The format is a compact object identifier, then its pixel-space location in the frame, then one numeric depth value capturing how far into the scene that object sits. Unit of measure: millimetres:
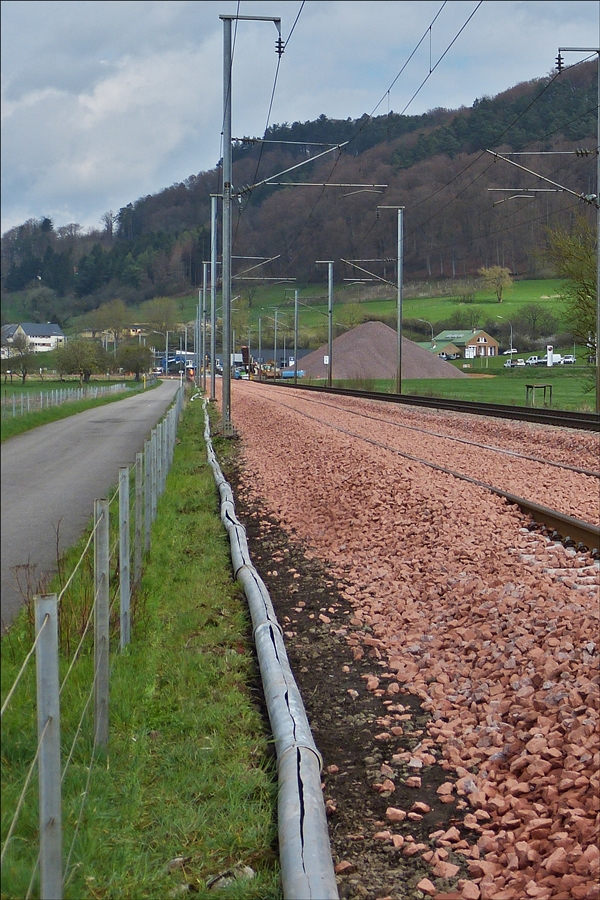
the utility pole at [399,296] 47500
